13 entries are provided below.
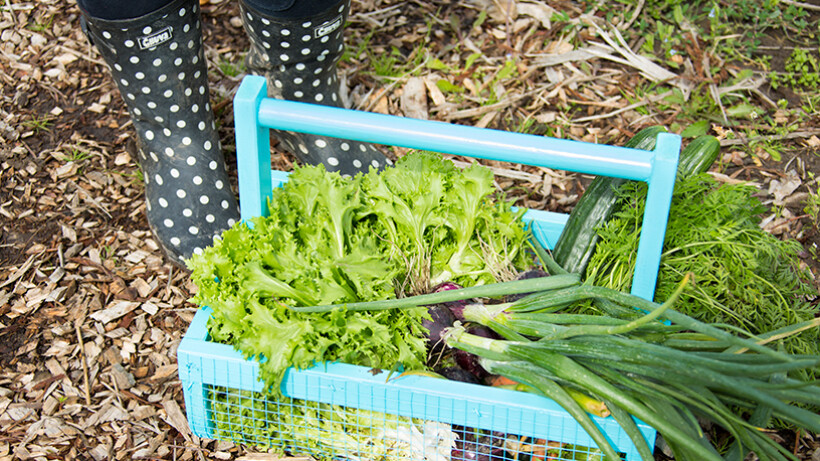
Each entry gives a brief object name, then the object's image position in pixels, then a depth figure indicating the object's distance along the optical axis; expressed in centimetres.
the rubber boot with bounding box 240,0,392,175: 219
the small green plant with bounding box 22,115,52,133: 275
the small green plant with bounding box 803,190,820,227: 248
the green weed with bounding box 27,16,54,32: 308
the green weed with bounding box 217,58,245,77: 295
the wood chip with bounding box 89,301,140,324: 224
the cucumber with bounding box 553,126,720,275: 181
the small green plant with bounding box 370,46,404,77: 300
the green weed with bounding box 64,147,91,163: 266
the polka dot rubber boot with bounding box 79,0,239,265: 204
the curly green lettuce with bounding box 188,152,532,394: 163
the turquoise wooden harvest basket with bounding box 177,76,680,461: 156
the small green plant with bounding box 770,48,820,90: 290
